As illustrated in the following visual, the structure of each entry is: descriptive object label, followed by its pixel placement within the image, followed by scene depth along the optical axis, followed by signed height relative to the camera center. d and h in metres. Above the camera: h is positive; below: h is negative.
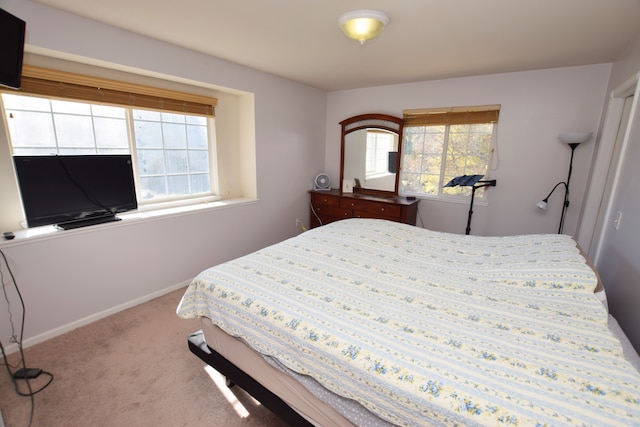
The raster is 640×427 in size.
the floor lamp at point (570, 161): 2.68 +0.06
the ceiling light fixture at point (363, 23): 1.84 +0.91
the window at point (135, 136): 2.16 +0.16
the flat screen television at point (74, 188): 2.03 -0.28
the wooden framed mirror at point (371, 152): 3.91 +0.13
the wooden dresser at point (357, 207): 3.50 -0.61
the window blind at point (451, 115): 3.22 +0.58
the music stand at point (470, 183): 3.08 -0.20
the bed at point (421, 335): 0.87 -0.67
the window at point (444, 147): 3.32 +0.21
